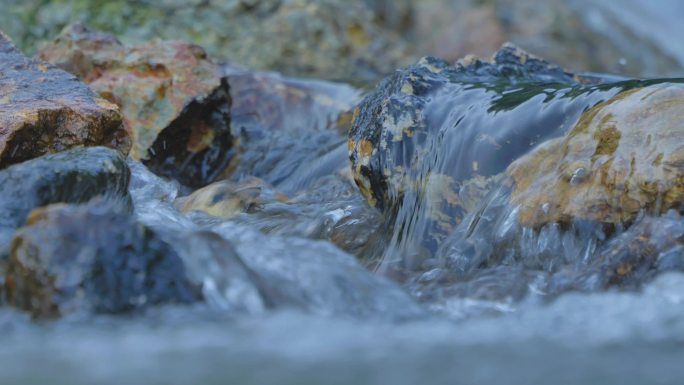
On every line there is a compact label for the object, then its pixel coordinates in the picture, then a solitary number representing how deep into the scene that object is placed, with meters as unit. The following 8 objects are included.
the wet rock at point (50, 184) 5.54
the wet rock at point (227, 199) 7.65
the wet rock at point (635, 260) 5.39
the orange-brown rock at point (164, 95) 9.27
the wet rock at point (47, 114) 6.78
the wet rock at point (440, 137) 6.62
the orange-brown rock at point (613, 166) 5.79
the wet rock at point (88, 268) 4.39
